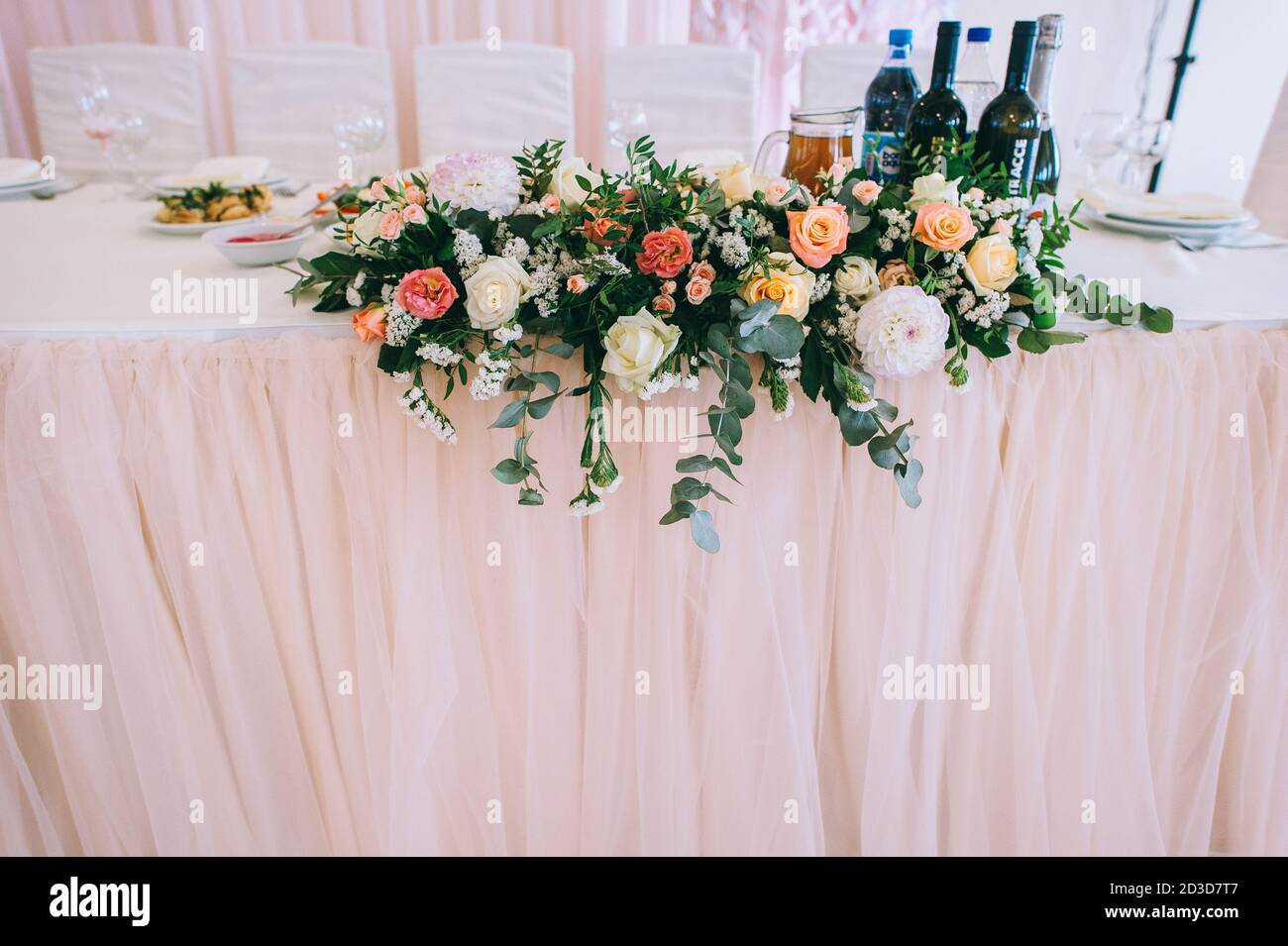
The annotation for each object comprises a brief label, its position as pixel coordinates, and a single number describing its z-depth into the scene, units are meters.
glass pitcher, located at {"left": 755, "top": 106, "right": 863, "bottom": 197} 1.02
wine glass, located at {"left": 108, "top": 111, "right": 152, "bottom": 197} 1.55
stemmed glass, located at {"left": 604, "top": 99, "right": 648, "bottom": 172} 1.61
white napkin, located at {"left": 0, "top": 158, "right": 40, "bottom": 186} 1.48
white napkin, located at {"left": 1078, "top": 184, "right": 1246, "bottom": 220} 1.27
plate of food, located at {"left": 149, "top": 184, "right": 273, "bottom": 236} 1.23
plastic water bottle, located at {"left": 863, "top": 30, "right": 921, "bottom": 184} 1.12
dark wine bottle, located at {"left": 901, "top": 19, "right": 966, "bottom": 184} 1.04
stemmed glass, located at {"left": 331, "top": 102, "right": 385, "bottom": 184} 1.58
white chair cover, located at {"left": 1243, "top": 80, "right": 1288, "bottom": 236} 1.67
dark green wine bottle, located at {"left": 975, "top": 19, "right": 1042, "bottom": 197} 1.04
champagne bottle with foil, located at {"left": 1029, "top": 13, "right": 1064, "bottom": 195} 1.05
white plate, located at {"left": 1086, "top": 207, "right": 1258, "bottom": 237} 1.23
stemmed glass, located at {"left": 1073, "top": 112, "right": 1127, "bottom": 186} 1.51
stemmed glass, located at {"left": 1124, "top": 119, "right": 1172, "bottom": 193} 1.51
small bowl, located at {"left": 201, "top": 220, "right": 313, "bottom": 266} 1.04
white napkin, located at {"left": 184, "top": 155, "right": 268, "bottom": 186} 1.57
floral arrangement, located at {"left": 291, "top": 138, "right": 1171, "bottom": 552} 0.79
